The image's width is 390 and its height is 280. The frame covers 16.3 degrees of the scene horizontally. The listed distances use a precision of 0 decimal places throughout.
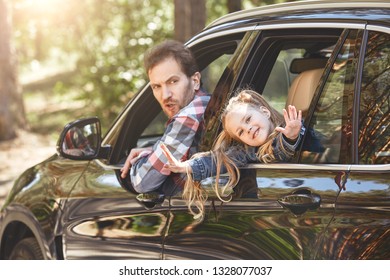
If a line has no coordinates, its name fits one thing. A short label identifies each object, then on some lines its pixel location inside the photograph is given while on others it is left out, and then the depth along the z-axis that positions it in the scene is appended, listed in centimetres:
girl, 537
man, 594
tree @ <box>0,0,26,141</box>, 2434
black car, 462
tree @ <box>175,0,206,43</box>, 1597
